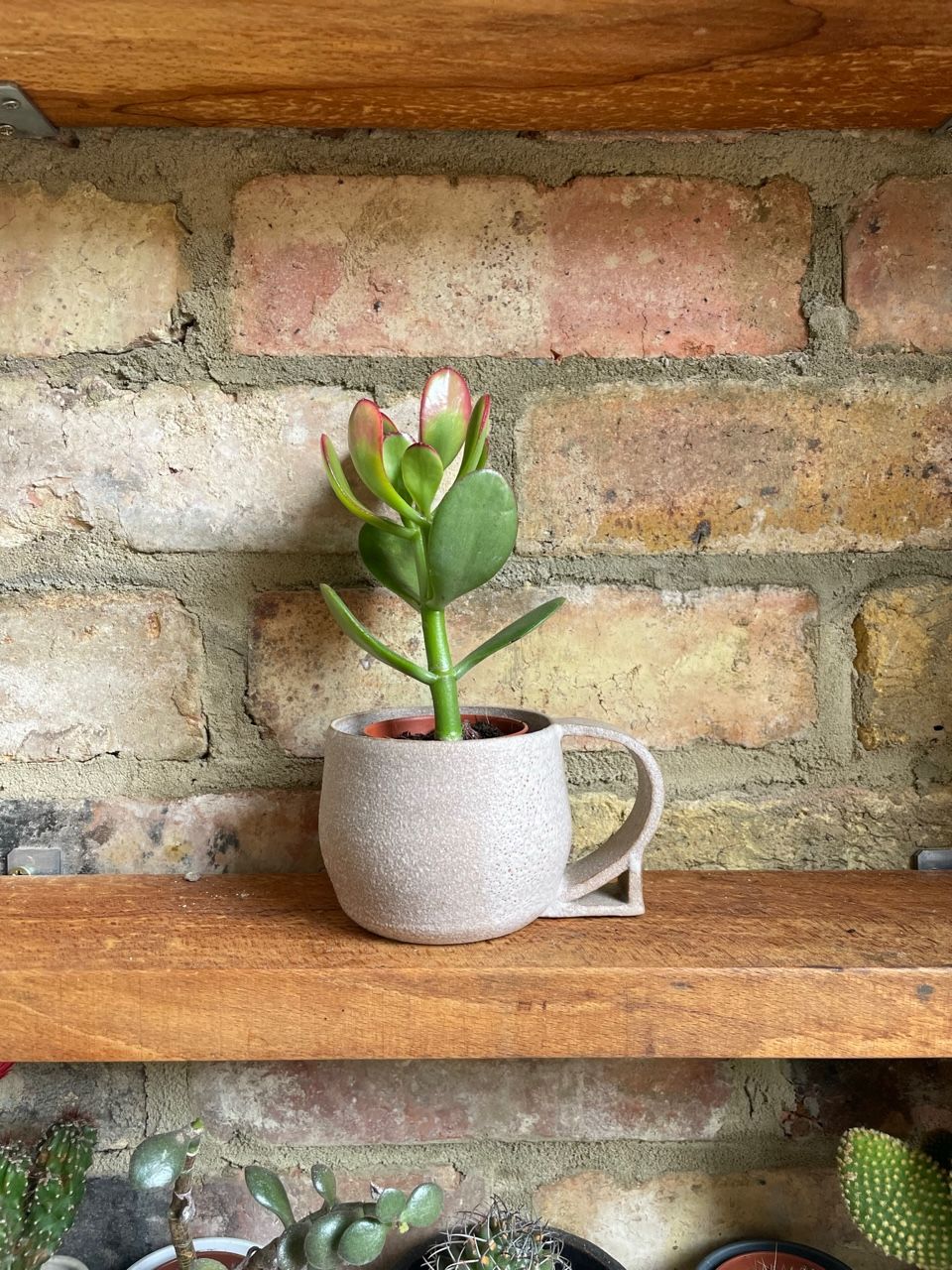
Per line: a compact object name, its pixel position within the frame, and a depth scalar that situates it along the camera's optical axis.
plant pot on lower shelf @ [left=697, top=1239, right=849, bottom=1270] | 0.56
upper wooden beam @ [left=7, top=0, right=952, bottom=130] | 0.42
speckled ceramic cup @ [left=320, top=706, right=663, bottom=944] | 0.44
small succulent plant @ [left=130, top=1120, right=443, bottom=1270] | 0.46
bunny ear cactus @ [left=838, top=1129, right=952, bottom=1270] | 0.49
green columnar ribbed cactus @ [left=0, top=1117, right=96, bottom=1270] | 0.50
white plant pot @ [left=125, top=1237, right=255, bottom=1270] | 0.56
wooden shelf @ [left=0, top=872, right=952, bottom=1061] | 0.44
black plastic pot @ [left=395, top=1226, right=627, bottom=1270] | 0.55
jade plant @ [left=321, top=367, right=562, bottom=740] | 0.45
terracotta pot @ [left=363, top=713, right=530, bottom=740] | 0.50
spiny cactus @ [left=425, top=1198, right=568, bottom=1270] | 0.50
